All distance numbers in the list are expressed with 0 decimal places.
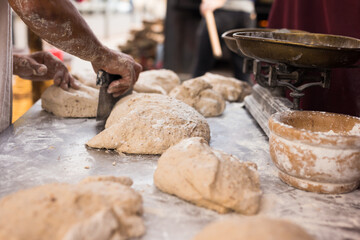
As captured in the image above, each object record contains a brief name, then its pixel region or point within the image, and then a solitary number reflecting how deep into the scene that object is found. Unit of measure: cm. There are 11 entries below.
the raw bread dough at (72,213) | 67
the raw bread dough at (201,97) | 122
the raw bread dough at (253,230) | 63
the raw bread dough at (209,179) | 76
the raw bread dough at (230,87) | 141
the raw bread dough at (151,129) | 95
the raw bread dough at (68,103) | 116
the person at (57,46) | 91
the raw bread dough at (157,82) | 128
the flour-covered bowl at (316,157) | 80
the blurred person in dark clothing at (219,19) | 225
